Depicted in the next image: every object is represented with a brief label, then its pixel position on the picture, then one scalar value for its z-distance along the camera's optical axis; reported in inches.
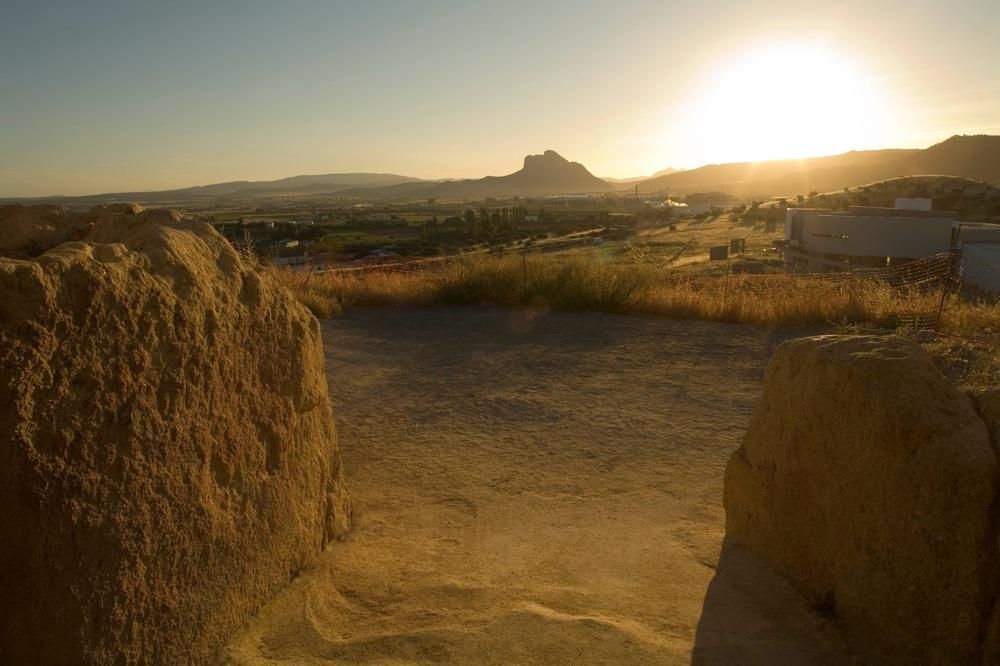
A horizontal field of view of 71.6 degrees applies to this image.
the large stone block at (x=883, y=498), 101.3
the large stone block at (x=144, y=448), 94.7
